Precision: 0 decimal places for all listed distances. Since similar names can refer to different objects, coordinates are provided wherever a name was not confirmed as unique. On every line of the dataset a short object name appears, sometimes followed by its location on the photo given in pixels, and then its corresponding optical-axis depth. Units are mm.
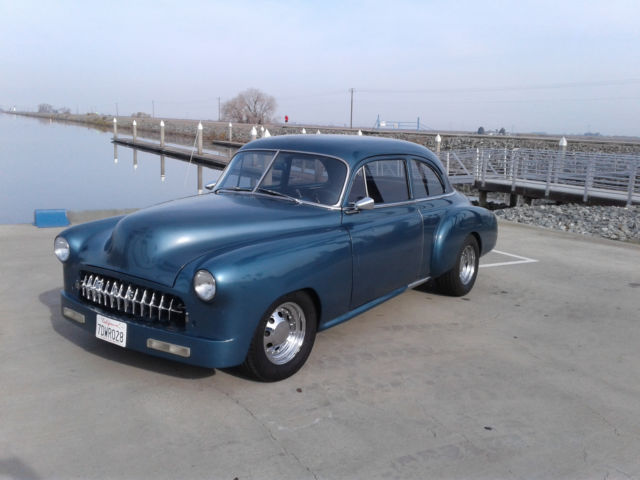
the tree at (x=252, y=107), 79125
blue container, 8945
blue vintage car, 3340
